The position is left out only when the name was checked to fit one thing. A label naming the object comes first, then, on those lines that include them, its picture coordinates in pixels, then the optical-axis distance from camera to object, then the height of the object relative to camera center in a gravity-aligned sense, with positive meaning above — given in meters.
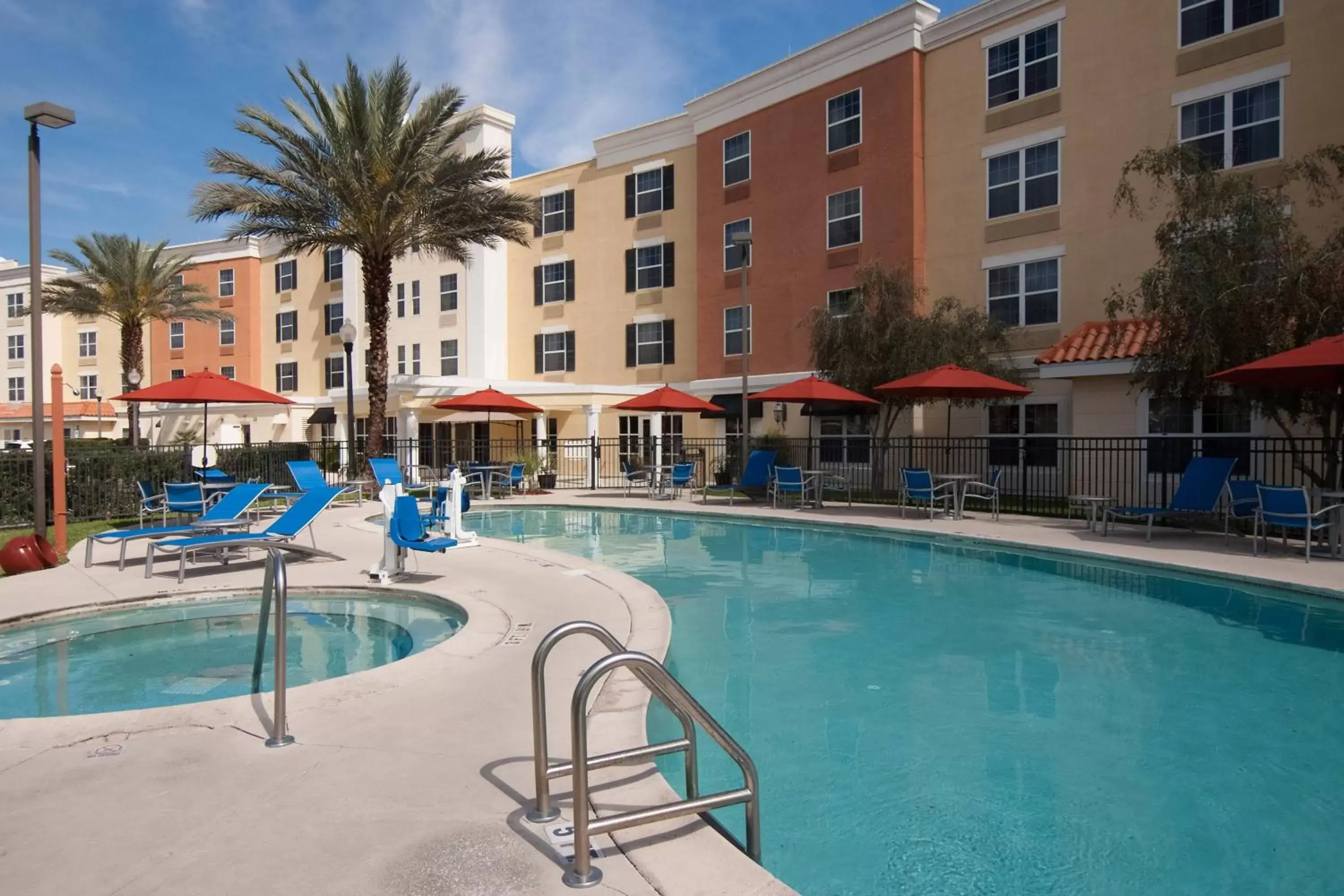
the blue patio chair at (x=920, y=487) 15.72 -0.99
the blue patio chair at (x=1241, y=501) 12.31 -1.01
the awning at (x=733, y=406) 27.08 +0.93
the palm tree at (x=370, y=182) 19.95 +6.13
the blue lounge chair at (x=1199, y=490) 12.62 -0.86
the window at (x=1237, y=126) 18.03 +6.64
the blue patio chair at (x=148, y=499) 13.51 -0.96
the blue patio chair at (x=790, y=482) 17.80 -1.00
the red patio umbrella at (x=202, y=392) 15.34 +0.84
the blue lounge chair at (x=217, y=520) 9.66 -1.02
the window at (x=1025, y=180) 21.42 +6.48
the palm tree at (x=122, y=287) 32.09 +5.83
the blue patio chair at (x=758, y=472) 19.28 -0.84
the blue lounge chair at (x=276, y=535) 9.24 -1.10
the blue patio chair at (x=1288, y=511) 10.56 -1.00
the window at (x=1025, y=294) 21.45 +3.57
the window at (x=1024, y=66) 21.34 +9.40
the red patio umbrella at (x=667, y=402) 20.95 +0.82
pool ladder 2.91 -1.26
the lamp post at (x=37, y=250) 10.19 +2.38
